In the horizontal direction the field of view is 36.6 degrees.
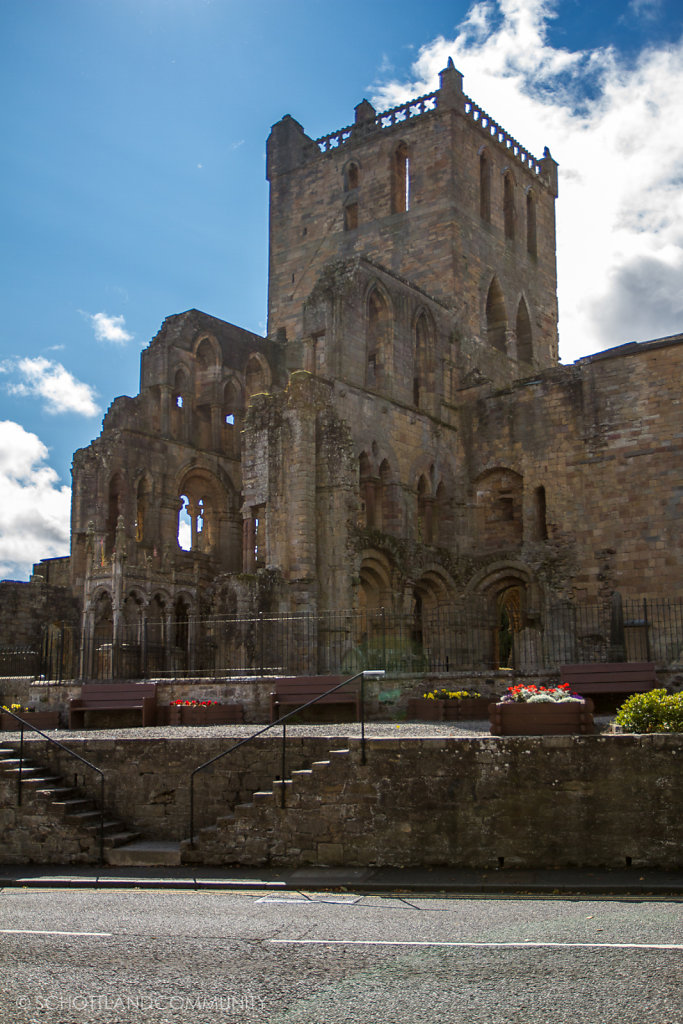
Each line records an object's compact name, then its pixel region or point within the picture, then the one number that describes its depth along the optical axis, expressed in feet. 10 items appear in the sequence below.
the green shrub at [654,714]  37.50
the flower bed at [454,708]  53.21
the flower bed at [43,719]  58.70
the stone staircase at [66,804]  41.91
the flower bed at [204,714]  56.49
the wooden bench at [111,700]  57.77
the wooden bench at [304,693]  54.60
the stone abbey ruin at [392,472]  79.20
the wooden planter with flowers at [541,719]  37.22
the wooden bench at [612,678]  49.34
